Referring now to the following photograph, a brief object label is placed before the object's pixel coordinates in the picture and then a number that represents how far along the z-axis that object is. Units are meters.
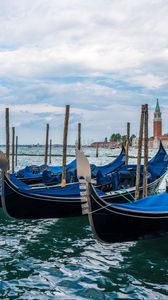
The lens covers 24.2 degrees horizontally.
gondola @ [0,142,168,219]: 10.77
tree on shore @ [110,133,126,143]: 145.60
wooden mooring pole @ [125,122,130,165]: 16.82
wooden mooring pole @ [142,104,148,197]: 10.87
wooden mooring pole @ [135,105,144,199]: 10.91
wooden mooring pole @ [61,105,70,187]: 13.66
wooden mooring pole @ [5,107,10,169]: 16.16
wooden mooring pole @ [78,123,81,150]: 18.46
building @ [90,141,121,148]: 137.59
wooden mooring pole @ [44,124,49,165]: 20.58
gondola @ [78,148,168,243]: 7.78
